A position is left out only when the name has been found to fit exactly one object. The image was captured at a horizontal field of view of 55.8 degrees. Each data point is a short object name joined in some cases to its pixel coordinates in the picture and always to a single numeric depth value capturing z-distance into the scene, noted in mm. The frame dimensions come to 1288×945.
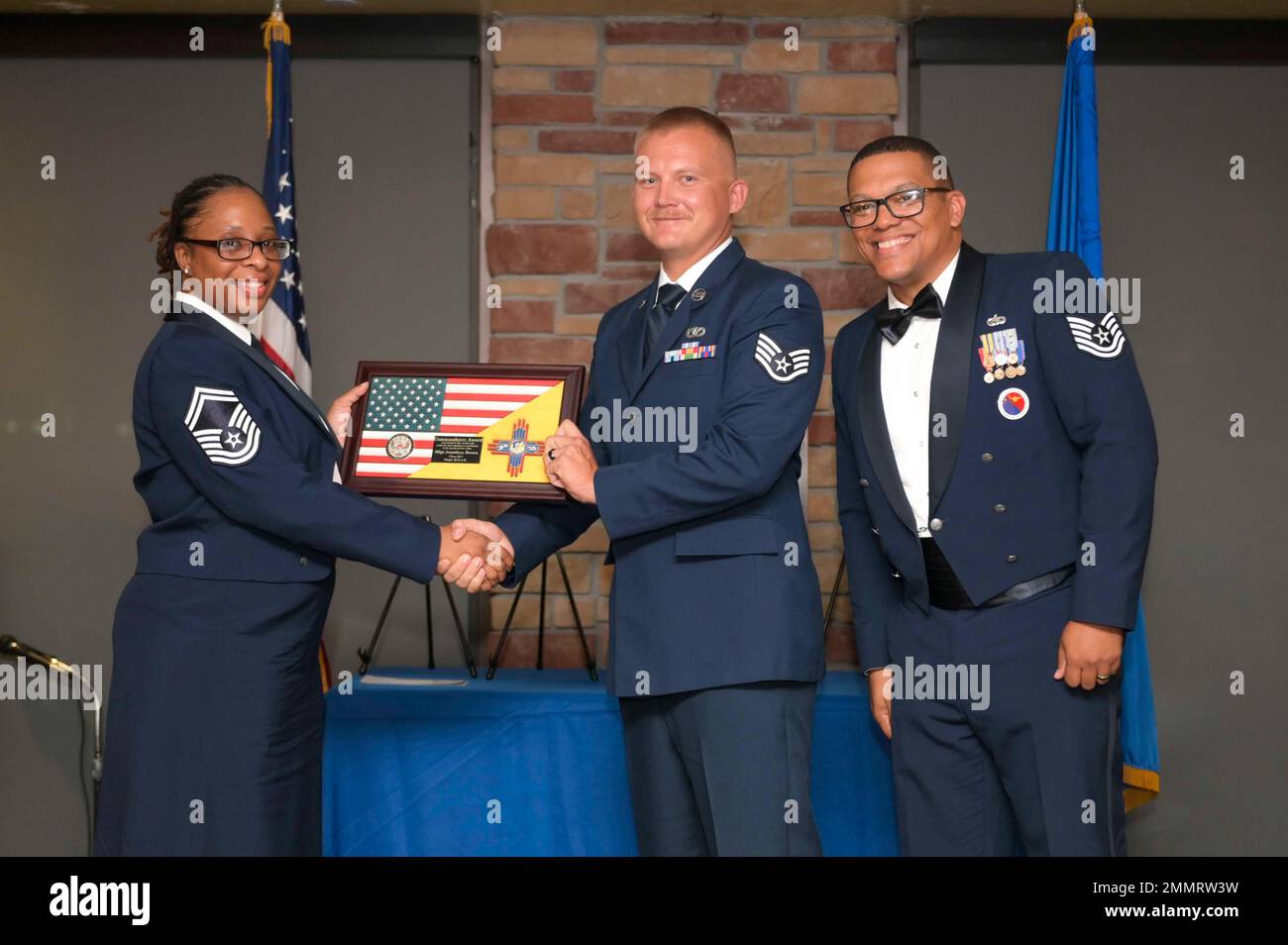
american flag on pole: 3318
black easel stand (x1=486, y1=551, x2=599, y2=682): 3205
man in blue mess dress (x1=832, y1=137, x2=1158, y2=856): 2287
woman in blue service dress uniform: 2223
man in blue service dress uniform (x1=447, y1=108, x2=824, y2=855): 2293
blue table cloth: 2891
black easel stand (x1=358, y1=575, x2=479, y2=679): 3152
